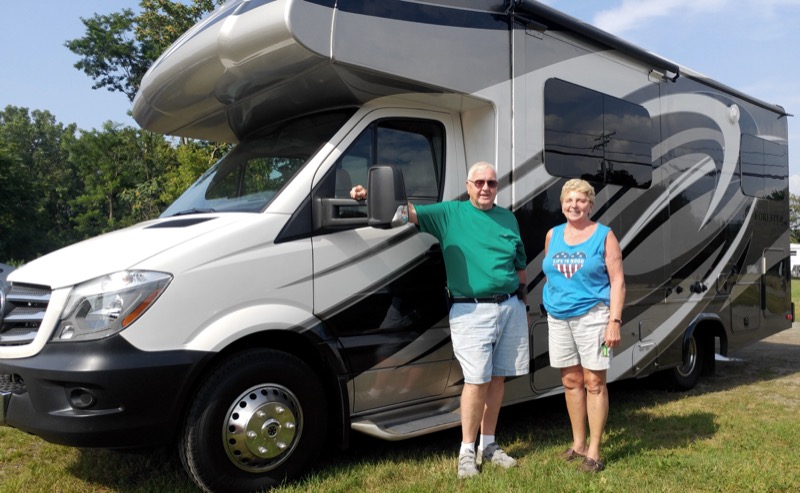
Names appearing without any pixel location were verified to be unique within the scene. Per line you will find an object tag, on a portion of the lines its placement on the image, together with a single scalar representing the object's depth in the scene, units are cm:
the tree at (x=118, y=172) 2573
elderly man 404
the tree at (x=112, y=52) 3038
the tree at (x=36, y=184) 3734
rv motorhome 335
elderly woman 409
